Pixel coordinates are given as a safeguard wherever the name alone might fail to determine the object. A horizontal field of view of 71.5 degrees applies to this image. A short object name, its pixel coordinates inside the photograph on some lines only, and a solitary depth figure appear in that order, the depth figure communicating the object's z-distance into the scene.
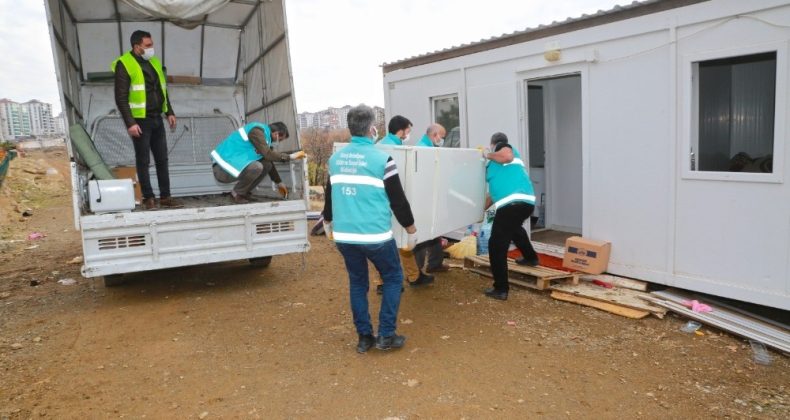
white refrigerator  4.54
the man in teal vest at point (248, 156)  6.32
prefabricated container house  4.86
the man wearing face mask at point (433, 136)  6.17
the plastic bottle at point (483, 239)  7.47
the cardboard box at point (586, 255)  6.12
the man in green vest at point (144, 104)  5.86
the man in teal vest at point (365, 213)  4.04
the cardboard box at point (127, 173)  6.89
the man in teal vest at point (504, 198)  5.59
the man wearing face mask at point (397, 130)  5.63
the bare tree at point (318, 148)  16.92
